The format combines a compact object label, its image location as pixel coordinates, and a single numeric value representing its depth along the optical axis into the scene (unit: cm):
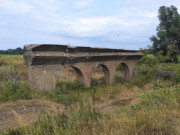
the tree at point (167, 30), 2864
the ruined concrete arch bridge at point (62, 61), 634
